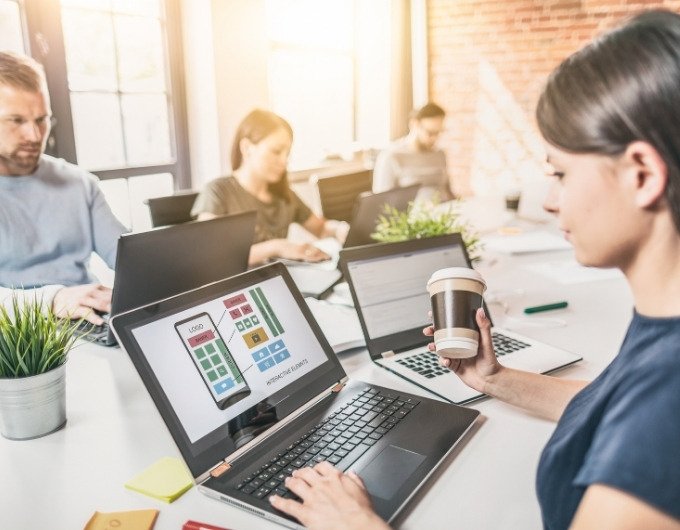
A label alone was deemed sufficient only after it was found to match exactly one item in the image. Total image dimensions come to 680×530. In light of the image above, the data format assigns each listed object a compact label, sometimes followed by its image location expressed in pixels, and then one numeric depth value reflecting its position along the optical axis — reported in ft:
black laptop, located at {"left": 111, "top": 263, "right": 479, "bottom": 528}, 2.85
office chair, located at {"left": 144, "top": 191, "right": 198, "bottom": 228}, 8.02
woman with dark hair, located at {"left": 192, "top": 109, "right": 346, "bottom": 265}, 8.34
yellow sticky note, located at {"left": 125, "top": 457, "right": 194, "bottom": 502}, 2.81
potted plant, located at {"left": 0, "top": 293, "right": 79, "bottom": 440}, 3.23
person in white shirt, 13.03
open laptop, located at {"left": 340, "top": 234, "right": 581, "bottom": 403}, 4.14
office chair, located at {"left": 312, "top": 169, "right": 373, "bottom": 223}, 10.53
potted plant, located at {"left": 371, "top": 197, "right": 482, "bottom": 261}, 5.79
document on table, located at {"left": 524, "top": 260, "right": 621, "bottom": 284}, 6.36
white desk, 2.66
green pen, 5.29
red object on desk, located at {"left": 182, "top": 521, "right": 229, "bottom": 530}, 2.52
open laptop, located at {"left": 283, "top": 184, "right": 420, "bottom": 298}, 5.97
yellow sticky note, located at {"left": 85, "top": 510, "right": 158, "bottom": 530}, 2.59
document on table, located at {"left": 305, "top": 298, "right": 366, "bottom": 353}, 4.50
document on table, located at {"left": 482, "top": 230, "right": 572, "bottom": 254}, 7.70
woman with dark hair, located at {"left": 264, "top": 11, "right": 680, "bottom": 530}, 1.92
